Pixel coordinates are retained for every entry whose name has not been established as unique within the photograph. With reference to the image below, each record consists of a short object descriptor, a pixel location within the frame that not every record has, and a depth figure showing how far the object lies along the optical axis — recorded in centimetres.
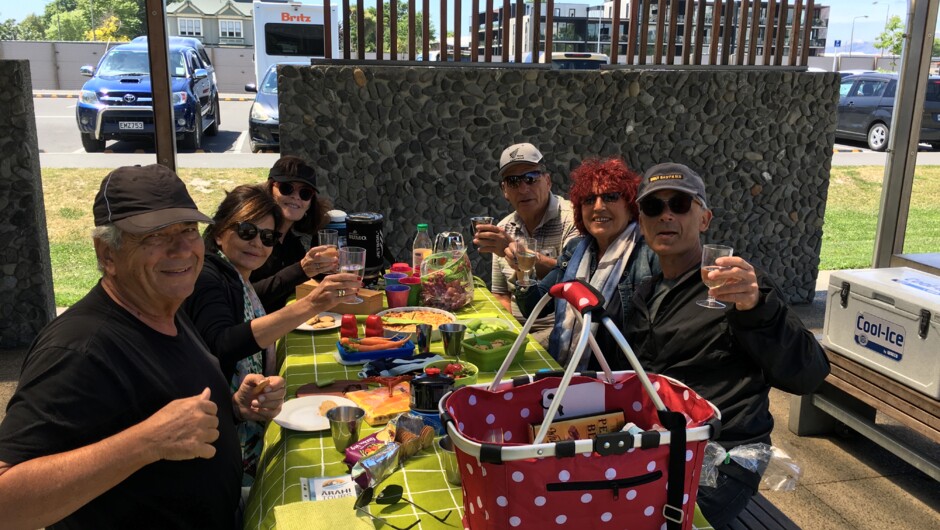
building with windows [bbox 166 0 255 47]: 2570
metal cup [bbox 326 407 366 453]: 221
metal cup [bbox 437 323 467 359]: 306
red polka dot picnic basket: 152
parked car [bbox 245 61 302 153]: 1375
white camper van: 1841
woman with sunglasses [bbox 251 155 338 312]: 382
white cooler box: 373
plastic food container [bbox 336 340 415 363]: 306
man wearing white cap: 462
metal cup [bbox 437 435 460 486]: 205
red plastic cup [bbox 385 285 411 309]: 391
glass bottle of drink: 462
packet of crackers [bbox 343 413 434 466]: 217
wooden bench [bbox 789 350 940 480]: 376
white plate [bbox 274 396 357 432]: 238
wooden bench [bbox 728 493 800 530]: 270
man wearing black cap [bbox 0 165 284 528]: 161
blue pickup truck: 1226
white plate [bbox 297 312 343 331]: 354
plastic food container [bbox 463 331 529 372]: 303
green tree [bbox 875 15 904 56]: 3269
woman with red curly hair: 344
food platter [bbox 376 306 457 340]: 357
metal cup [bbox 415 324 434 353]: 317
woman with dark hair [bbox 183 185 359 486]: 277
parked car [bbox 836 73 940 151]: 1795
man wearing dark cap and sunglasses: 242
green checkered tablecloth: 192
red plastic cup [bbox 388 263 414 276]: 454
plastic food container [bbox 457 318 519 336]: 334
